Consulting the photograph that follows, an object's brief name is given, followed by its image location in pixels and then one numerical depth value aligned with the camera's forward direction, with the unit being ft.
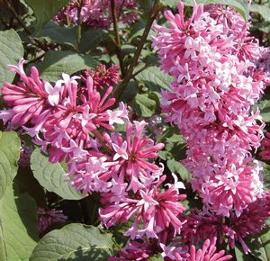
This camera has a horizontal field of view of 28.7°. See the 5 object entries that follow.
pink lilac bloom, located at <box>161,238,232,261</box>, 0.97
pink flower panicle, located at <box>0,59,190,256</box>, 0.87
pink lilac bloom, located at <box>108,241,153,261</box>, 1.02
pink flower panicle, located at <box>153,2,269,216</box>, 0.98
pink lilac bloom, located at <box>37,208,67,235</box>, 1.43
